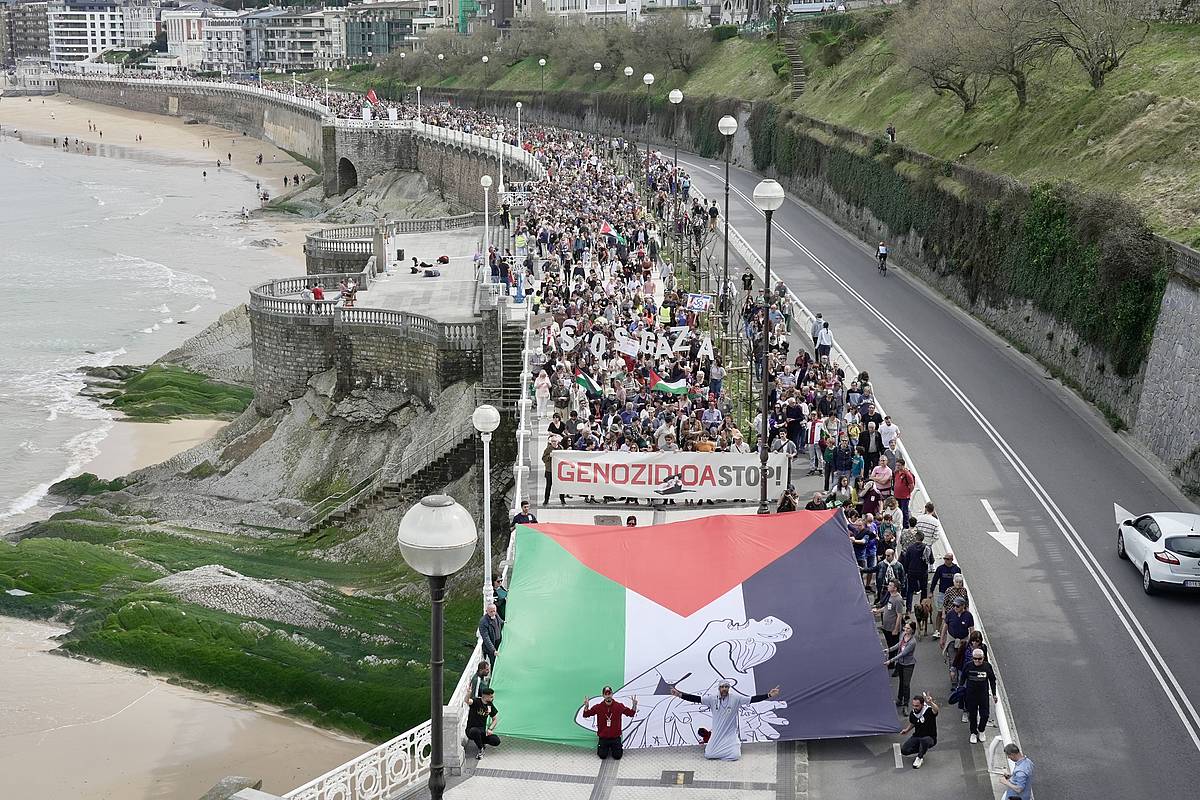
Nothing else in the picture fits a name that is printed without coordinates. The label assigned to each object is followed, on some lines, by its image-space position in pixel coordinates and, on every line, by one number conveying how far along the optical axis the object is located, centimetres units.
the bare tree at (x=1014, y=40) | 4450
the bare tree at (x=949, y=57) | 4734
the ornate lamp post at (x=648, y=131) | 5372
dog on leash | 1892
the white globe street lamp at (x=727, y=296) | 3100
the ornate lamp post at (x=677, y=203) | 4469
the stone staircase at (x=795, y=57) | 7812
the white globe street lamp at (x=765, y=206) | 2083
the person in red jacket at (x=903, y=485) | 2214
